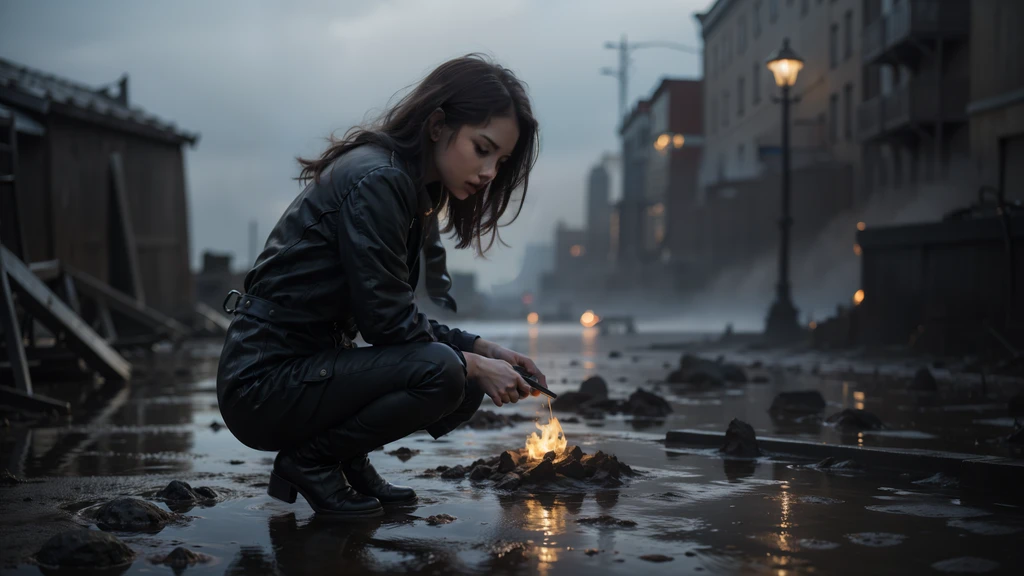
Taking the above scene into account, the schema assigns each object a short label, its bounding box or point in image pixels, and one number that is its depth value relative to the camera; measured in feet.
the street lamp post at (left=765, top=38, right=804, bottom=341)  56.29
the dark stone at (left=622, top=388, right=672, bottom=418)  24.04
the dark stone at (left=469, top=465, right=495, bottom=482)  14.55
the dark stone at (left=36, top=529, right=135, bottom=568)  9.49
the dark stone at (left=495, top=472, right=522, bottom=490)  13.83
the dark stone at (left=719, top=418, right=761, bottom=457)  17.31
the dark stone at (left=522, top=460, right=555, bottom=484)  14.02
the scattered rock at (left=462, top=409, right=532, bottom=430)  22.16
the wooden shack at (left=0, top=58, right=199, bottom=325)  45.01
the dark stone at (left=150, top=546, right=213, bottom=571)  9.59
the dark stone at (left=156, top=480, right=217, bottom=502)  13.00
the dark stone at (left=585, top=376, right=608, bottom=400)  27.02
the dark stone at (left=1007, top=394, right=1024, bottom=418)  22.27
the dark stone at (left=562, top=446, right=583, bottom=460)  14.42
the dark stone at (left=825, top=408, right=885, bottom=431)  20.99
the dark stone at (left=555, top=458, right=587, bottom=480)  14.15
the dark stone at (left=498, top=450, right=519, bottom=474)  14.47
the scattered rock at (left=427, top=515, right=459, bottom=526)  11.52
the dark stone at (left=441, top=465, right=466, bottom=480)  14.93
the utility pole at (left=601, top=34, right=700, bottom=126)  222.28
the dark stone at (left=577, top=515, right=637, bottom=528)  11.42
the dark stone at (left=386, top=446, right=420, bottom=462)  17.32
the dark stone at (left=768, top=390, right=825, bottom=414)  24.34
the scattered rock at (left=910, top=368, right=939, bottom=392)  29.48
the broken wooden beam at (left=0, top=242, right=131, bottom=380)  26.35
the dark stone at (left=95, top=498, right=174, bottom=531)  11.33
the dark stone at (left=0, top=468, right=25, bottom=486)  14.20
